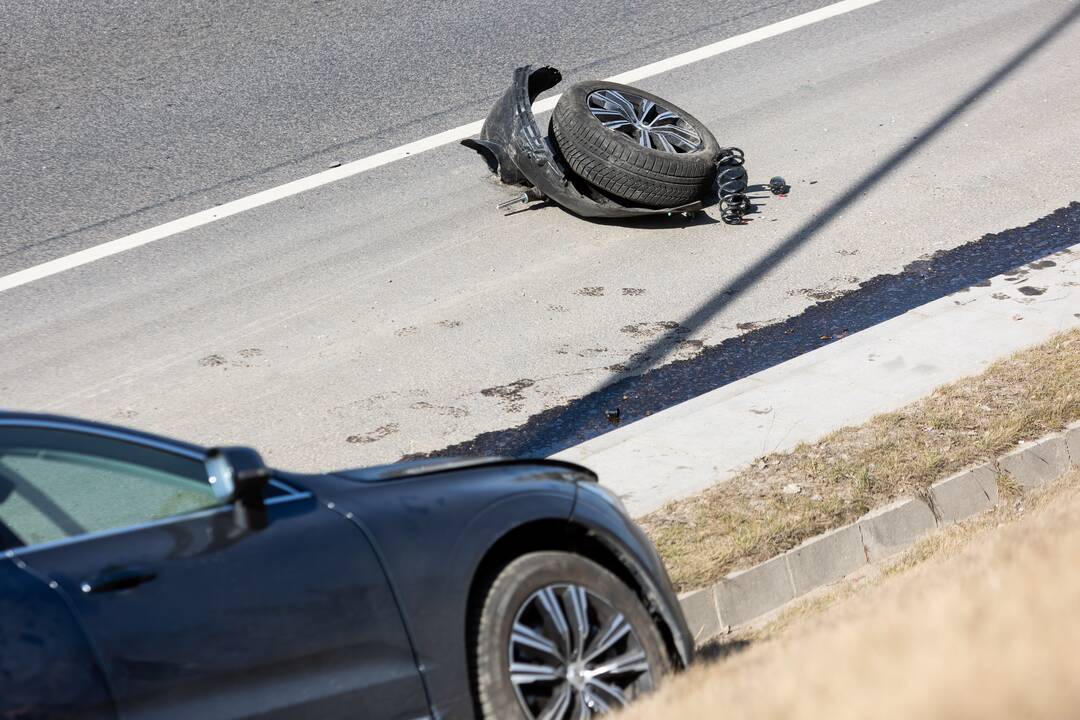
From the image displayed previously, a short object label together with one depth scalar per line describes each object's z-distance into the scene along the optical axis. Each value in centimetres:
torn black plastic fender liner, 1897
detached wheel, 1872
